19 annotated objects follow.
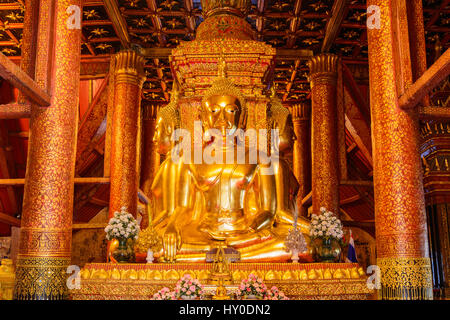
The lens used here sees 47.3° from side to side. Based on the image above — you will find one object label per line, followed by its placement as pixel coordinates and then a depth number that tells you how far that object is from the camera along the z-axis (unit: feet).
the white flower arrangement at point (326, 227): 17.30
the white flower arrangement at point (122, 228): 17.43
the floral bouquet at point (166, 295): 13.46
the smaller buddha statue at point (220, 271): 14.43
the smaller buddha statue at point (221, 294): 12.92
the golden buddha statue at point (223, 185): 19.89
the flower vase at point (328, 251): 17.38
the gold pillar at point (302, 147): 43.34
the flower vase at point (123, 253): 17.61
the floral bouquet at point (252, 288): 13.46
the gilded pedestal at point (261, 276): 16.19
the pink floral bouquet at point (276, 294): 13.70
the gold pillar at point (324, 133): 32.30
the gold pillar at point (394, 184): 16.33
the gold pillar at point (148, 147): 44.65
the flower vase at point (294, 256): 17.17
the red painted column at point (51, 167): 16.16
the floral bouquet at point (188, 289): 13.11
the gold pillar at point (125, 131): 31.27
